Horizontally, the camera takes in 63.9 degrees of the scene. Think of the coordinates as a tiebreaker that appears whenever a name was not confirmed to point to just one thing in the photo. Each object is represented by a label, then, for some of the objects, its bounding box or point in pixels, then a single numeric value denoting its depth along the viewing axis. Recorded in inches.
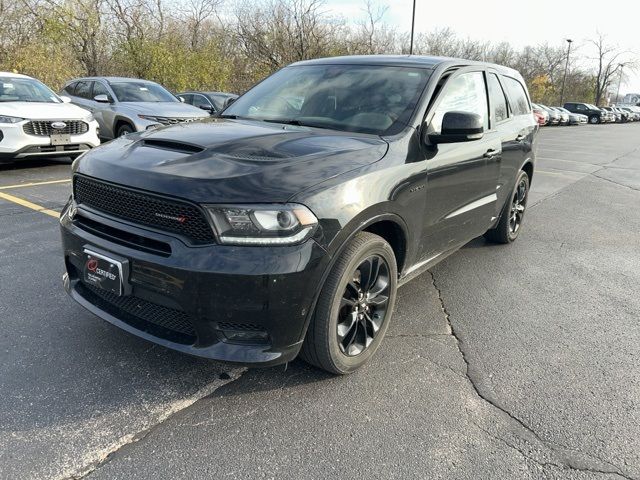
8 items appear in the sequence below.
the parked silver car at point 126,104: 379.9
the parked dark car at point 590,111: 1966.0
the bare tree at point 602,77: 2802.7
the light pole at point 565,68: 2471.5
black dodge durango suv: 90.4
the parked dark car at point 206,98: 558.3
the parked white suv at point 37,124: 315.0
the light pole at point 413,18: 1095.0
